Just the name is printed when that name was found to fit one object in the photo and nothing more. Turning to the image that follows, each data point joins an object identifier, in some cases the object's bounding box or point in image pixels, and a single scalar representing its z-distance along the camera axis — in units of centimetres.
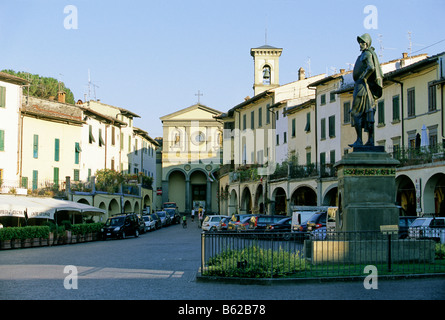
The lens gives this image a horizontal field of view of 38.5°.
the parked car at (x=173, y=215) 6981
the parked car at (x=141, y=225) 4706
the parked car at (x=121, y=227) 3991
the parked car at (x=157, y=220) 5600
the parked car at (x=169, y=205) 8585
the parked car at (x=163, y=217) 6156
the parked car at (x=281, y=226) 3331
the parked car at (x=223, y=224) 4040
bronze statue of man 1544
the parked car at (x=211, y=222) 4537
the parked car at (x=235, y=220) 3715
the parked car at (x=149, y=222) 5189
